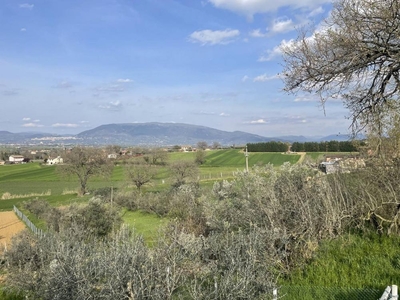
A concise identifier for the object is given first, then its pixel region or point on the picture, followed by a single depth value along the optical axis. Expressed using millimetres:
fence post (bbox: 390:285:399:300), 4219
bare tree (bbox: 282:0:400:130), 6070
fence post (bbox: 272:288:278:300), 4875
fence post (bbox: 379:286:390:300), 4416
